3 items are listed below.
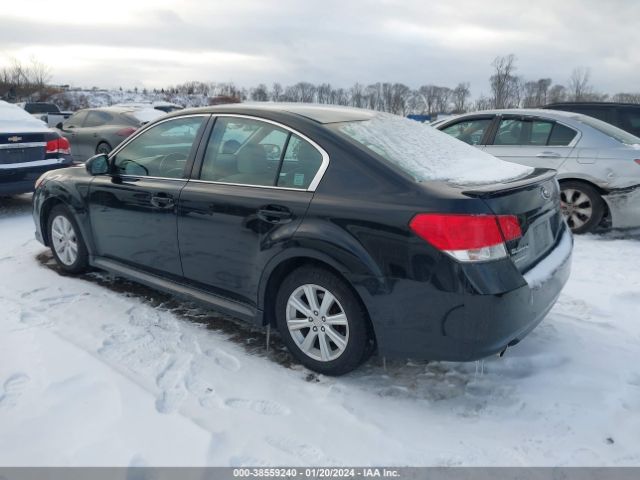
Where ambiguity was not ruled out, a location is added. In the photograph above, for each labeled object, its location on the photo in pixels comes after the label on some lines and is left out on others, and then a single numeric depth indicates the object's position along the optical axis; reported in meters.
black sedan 2.74
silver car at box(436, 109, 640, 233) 6.27
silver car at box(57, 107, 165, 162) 12.09
